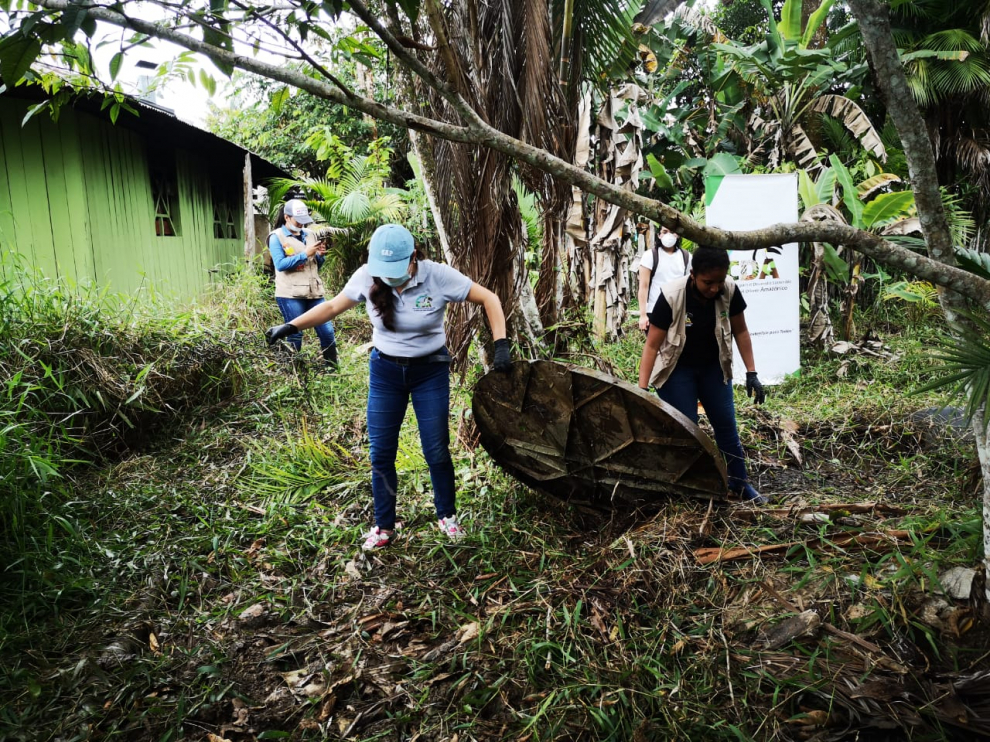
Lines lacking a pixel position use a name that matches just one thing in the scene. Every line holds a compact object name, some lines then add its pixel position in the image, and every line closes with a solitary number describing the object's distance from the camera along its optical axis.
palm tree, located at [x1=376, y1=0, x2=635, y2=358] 3.73
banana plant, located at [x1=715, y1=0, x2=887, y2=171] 7.69
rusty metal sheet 3.03
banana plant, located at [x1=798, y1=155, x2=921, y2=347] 6.55
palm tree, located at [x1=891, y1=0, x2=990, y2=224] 8.87
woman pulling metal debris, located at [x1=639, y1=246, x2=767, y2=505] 3.50
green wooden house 6.52
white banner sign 6.20
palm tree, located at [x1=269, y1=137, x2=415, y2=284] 10.32
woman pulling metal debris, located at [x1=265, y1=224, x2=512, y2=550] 3.33
